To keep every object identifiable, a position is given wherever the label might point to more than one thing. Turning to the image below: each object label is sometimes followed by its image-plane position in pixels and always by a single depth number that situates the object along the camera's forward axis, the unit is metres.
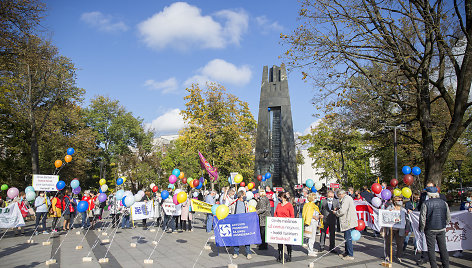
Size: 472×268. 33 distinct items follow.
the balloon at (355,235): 8.18
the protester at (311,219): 9.18
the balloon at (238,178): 12.75
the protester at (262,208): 9.19
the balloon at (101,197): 13.62
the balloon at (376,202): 9.92
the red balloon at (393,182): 14.49
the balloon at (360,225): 8.72
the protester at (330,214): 9.29
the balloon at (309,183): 14.11
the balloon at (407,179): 12.32
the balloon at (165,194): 12.68
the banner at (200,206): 11.27
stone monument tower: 24.33
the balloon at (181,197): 9.68
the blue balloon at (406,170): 12.72
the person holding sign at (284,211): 8.55
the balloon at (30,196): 12.32
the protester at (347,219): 8.61
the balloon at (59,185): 13.68
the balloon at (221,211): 7.77
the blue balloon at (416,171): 12.42
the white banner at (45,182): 14.61
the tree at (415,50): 10.31
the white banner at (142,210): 14.57
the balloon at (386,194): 10.45
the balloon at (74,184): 14.24
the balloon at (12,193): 12.63
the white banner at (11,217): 11.77
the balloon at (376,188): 11.53
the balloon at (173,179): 13.51
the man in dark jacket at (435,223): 7.22
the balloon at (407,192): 9.70
